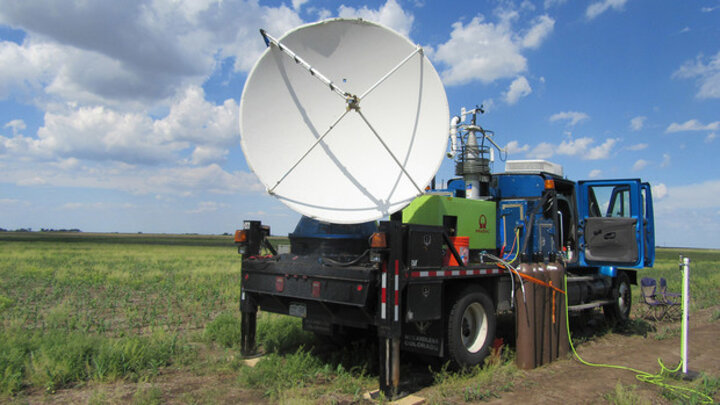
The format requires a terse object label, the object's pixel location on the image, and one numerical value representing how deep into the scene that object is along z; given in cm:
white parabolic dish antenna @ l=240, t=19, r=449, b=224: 625
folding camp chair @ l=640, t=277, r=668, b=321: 1169
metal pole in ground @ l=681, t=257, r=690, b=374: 654
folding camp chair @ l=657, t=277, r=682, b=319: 1174
